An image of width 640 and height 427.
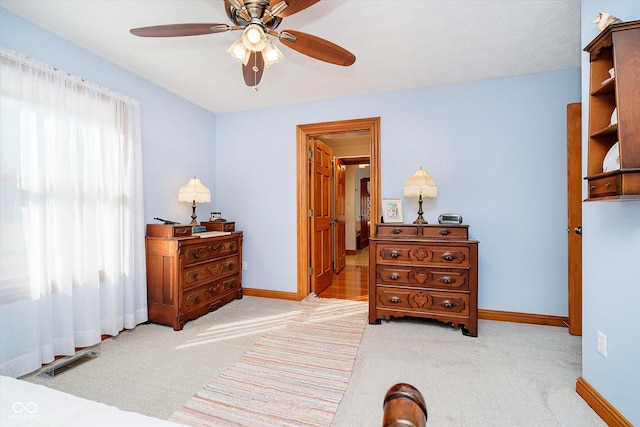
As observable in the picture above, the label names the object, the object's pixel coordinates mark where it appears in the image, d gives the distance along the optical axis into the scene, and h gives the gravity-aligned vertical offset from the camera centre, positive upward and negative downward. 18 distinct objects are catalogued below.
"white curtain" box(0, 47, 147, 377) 1.92 -0.02
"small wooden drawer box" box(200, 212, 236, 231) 3.59 -0.18
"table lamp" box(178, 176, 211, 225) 3.12 +0.19
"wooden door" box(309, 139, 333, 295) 3.83 -0.12
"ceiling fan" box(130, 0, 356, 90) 1.39 +0.96
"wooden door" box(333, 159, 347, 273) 5.05 -0.17
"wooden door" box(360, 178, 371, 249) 8.37 -0.05
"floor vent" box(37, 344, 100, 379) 1.95 -1.10
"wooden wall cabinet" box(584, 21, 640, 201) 1.22 +0.43
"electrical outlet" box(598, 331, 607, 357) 1.55 -0.76
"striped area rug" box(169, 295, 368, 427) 1.56 -1.14
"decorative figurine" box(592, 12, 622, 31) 1.33 +0.87
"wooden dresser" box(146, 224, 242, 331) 2.73 -0.65
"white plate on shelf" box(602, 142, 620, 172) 1.33 +0.22
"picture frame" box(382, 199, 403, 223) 3.19 -0.03
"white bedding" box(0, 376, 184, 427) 0.63 -0.47
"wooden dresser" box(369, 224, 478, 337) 2.62 -0.64
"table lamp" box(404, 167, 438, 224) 2.89 +0.22
